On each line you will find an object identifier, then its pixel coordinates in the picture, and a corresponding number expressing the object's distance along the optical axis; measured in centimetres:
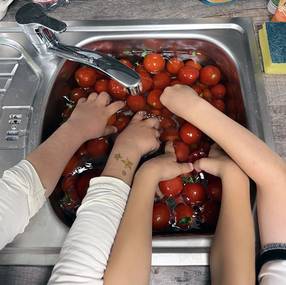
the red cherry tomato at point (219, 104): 80
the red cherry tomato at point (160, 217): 69
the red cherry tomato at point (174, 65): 84
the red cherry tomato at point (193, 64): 84
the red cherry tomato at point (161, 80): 83
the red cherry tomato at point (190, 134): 76
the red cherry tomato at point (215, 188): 71
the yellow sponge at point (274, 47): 73
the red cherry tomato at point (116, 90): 82
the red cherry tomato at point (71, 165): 76
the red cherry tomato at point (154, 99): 81
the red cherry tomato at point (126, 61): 84
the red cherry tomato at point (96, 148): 78
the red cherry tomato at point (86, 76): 83
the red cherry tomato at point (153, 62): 83
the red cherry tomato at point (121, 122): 81
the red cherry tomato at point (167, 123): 81
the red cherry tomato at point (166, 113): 81
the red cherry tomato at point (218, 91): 83
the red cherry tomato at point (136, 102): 82
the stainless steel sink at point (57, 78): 62
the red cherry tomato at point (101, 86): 84
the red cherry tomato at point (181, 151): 75
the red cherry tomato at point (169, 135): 79
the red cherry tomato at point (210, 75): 82
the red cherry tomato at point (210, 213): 69
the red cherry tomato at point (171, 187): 71
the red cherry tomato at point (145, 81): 82
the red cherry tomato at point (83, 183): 73
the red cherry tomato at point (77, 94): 85
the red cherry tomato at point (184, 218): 70
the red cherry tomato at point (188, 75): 82
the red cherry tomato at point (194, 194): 73
